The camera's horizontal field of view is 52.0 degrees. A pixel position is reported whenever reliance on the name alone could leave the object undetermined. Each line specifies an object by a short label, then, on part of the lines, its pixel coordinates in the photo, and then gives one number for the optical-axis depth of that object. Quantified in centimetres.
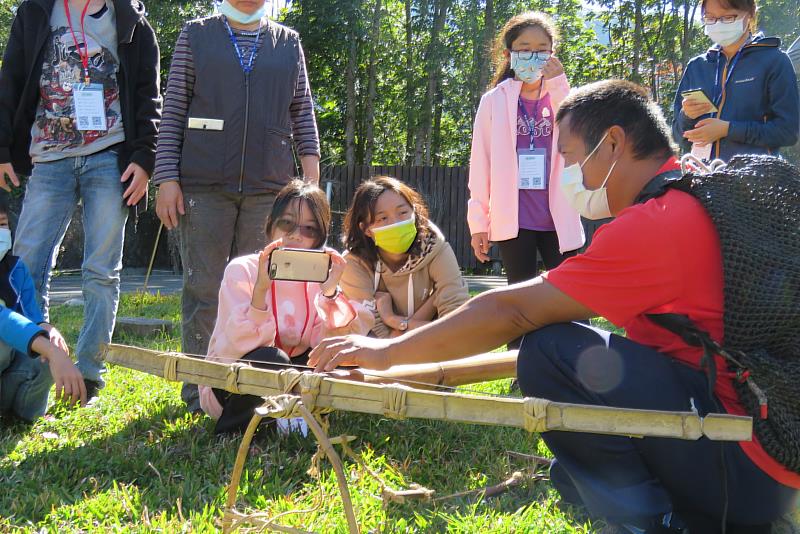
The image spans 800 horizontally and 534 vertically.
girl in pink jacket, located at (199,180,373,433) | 329
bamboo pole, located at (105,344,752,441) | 166
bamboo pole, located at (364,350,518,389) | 270
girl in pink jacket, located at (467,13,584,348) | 426
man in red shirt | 199
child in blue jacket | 315
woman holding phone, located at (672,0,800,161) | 397
